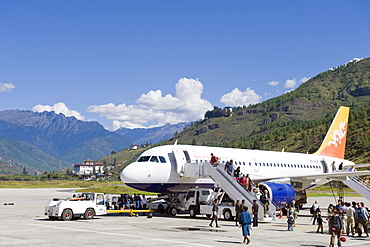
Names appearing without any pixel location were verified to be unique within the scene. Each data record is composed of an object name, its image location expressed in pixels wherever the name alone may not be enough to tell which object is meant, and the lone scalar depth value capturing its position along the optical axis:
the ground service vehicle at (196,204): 31.78
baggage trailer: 29.72
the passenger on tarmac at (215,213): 26.78
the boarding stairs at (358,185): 36.25
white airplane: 33.09
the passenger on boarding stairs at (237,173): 33.91
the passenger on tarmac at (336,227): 19.84
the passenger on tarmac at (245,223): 20.34
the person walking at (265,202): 31.19
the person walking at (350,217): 25.02
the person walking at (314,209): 28.44
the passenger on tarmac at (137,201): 37.75
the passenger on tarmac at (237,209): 27.05
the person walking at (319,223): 25.71
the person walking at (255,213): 27.45
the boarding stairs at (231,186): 30.80
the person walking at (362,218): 24.67
